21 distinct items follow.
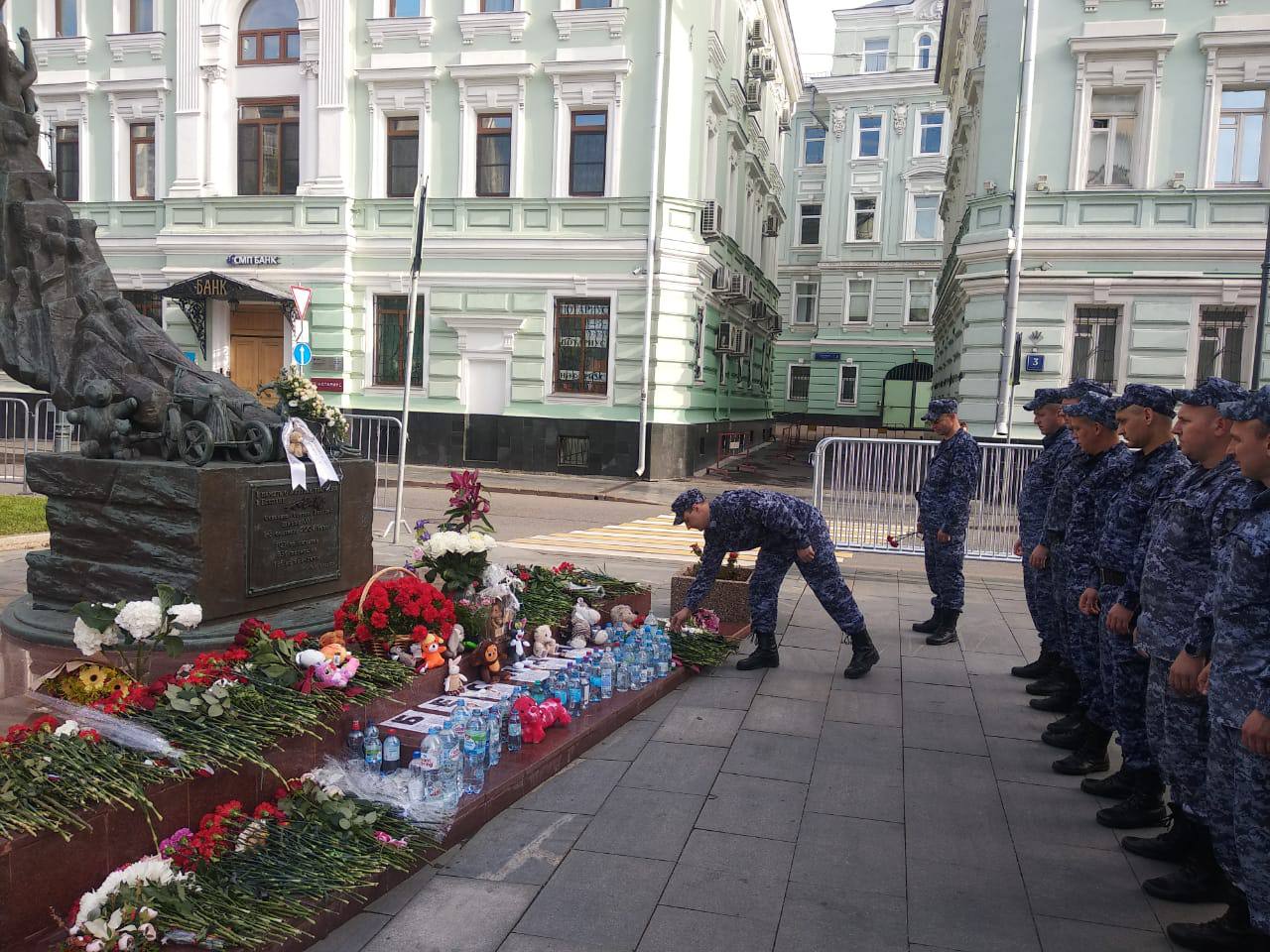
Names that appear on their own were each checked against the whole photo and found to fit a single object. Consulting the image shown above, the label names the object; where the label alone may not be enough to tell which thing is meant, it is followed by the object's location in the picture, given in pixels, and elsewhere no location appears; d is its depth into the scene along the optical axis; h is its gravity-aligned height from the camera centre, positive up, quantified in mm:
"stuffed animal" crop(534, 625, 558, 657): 6406 -1670
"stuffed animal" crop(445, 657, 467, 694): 5489 -1672
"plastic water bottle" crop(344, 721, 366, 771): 4562 -1716
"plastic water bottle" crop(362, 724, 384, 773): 4488 -1725
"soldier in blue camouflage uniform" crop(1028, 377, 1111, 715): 5992 -948
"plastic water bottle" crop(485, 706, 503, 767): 4762 -1728
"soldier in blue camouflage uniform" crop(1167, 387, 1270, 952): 3338 -999
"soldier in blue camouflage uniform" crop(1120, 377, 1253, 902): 3881 -854
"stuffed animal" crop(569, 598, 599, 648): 6736 -1628
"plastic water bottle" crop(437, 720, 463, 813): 4254 -1720
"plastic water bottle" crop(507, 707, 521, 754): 5059 -1804
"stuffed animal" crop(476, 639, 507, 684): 5859 -1659
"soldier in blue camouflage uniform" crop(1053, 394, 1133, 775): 5402 -678
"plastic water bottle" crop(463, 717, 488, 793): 4520 -1764
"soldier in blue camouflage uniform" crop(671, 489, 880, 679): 6578 -1025
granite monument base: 6043 -1086
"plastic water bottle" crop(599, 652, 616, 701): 5952 -1735
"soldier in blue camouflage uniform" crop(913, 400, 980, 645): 7902 -812
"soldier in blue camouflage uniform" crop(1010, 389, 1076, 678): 6754 -694
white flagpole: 10624 +923
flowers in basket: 5391 -1308
